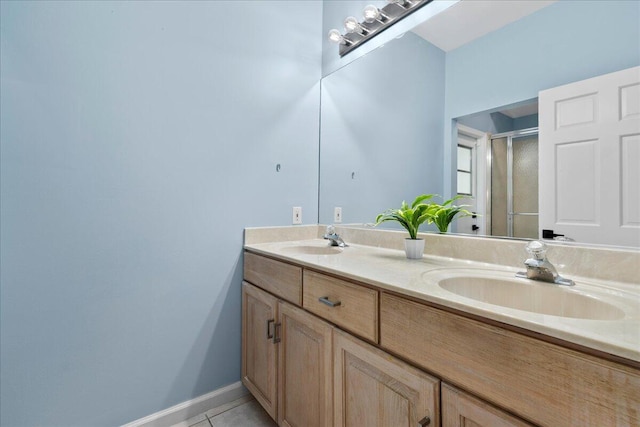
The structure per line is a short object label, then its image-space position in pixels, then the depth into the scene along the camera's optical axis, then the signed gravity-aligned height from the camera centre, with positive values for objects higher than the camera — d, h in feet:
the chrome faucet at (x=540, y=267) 2.72 -0.48
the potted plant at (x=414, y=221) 4.00 -0.08
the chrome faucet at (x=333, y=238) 5.24 -0.42
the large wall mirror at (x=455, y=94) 3.06 +1.69
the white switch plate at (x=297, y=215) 5.97 -0.01
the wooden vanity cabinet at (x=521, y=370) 1.49 -0.94
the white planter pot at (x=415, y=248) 3.99 -0.45
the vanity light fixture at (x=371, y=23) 4.79 +3.46
